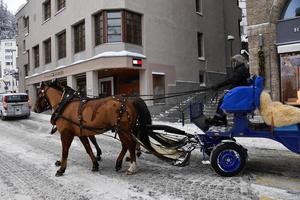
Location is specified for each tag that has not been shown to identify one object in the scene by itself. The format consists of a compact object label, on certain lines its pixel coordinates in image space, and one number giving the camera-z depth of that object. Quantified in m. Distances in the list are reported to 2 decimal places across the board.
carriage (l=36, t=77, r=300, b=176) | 6.68
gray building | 23.48
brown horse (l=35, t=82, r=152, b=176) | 7.41
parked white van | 24.44
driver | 7.22
